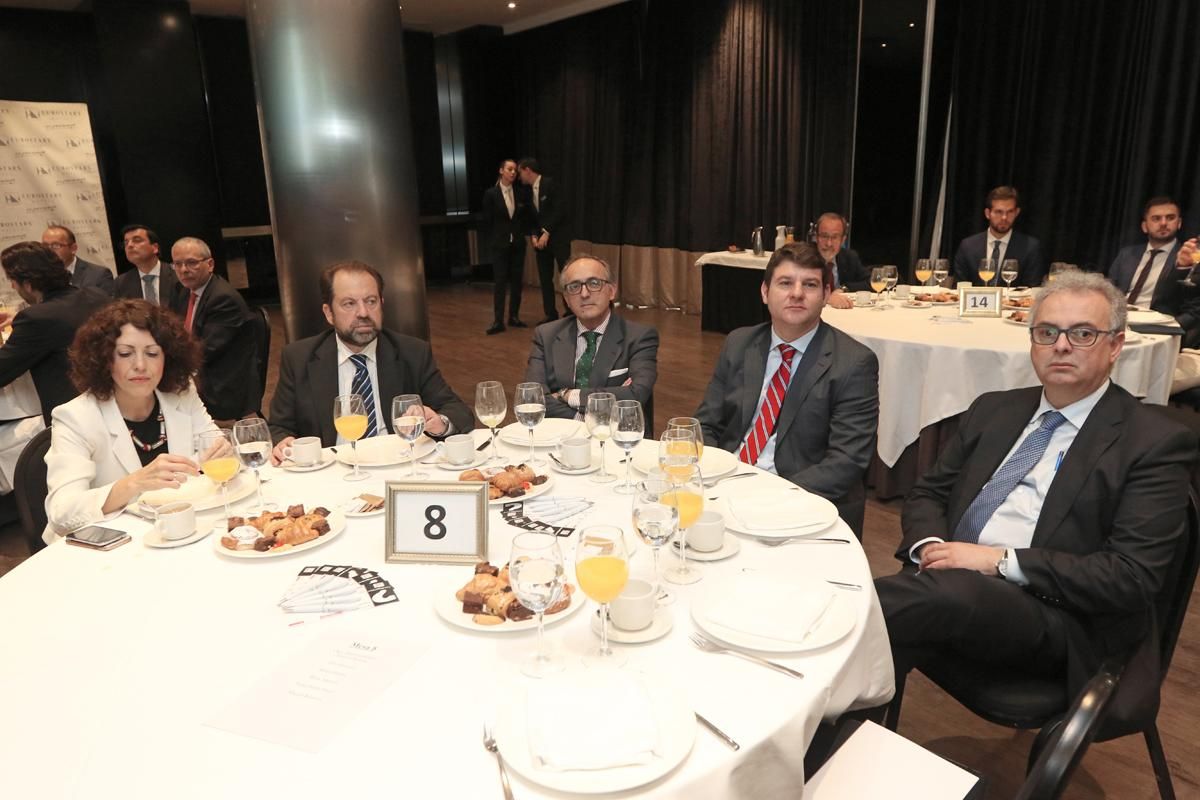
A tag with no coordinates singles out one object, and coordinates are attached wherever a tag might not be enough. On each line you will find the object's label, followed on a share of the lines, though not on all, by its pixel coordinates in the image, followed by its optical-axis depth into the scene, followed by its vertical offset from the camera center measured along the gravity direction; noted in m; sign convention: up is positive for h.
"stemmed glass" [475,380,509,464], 2.07 -0.51
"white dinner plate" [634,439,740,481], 2.02 -0.68
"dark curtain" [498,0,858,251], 7.54 +0.86
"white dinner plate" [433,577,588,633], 1.31 -0.68
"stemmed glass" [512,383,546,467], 2.06 -0.52
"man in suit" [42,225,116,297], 5.12 -0.35
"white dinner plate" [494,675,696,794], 0.97 -0.68
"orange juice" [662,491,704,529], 1.46 -0.56
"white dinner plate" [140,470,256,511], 1.87 -0.67
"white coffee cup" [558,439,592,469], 2.05 -0.64
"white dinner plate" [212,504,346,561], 1.60 -0.67
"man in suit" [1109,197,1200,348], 4.48 -0.52
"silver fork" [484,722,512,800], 0.97 -0.69
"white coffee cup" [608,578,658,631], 1.30 -0.65
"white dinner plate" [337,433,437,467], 2.14 -0.67
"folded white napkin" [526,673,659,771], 1.00 -0.67
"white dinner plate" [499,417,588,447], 2.28 -0.67
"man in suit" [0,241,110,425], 3.51 -0.47
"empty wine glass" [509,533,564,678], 1.19 -0.54
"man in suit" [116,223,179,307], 4.85 -0.40
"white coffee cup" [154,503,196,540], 1.67 -0.64
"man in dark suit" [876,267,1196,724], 1.73 -0.78
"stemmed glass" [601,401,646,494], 1.89 -0.53
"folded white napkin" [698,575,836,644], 1.29 -0.68
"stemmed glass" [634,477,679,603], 1.37 -0.54
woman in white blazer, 1.88 -0.56
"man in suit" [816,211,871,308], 5.41 -0.45
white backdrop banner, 7.93 +0.35
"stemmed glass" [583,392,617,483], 2.00 -0.54
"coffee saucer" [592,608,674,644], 1.28 -0.69
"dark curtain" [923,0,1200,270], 5.54 +0.51
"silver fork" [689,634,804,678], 1.20 -0.70
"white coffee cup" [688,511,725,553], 1.60 -0.66
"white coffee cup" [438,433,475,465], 2.09 -0.63
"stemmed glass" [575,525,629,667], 1.20 -0.54
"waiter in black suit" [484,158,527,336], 8.48 -0.33
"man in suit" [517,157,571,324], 8.60 -0.29
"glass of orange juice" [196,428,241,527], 1.77 -0.54
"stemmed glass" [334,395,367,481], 2.01 -0.52
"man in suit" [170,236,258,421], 4.33 -0.72
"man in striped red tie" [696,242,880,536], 2.49 -0.63
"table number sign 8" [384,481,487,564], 1.58 -0.62
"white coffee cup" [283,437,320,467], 2.15 -0.65
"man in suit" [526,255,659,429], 3.16 -0.60
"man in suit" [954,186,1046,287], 5.23 -0.35
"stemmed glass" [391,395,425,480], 1.97 -0.53
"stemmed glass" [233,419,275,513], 1.81 -0.52
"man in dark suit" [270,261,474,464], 2.78 -0.56
